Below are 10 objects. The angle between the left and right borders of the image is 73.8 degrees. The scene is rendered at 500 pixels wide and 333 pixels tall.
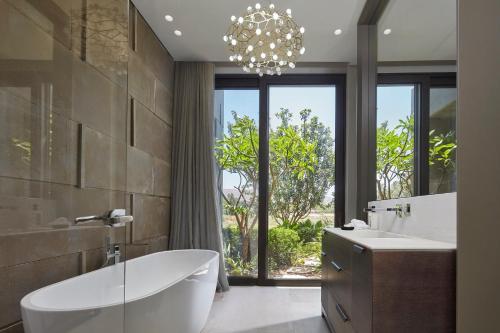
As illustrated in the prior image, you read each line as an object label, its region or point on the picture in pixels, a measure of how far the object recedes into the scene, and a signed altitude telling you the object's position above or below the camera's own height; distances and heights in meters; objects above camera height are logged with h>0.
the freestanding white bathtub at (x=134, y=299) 1.13 -0.72
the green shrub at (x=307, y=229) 4.05 -0.69
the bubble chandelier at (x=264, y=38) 2.56 +1.08
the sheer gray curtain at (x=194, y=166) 3.76 +0.06
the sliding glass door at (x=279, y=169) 4.05 +0.04
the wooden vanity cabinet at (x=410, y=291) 1.39 -0.50
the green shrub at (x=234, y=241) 4.09 -0.85
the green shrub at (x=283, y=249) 4.05 -0.94
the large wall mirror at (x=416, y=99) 1.87 +0.50
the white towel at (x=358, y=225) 2.76 -0.43
